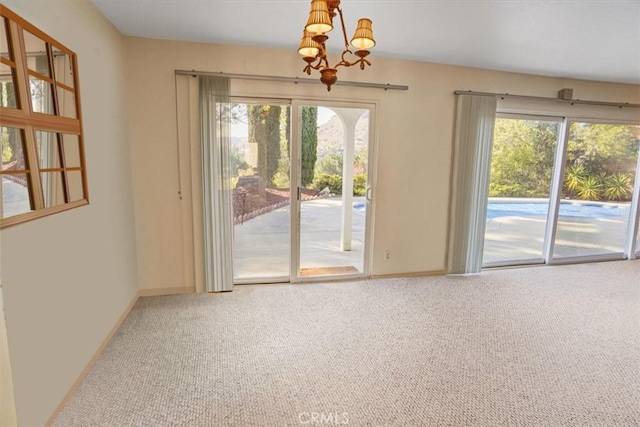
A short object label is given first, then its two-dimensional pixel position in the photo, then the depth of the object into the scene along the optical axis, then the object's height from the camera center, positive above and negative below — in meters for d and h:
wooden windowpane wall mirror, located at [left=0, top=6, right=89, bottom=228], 1.42 +0.15
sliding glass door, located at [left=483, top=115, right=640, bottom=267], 4.25 -0.31
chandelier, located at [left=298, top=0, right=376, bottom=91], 1.49 +0.61
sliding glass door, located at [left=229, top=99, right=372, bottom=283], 3.44 -0.19
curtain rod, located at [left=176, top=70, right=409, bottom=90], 3.10 +0.80
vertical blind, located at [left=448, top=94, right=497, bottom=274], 3.80 -0.15
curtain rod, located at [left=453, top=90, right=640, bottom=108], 3.76 +0.82
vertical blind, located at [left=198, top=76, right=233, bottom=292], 3.15 -0.23
